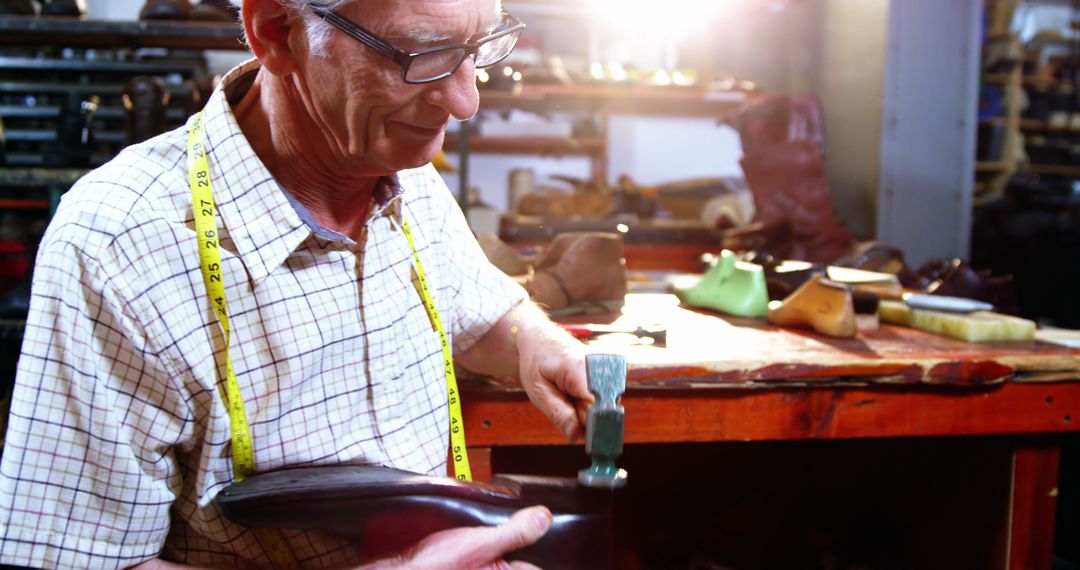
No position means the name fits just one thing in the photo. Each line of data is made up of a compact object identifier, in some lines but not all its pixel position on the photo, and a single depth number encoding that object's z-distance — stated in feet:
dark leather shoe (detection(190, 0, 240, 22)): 10.44
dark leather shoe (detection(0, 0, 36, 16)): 10.71
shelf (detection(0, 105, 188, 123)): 14.30
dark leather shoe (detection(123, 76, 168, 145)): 10.71
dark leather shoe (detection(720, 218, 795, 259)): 12.77
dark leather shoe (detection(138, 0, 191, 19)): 10.50
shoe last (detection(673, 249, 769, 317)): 7.47
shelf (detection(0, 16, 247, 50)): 9.86
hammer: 3.80
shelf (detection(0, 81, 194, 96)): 15.14
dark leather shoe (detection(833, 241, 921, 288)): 10.04
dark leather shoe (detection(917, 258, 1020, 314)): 7.93
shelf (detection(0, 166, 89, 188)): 10.16
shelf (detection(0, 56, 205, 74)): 15.89
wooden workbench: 5.32
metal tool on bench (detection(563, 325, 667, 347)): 6.01
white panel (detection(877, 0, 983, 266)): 16.62
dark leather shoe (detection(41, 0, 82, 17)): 11.43
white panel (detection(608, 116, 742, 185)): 26.00
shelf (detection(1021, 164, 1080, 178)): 27.91
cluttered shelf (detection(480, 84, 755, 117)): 17.01
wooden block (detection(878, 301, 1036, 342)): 6.31
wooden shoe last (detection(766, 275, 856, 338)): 6.38
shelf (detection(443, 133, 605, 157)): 21.58
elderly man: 3.37
